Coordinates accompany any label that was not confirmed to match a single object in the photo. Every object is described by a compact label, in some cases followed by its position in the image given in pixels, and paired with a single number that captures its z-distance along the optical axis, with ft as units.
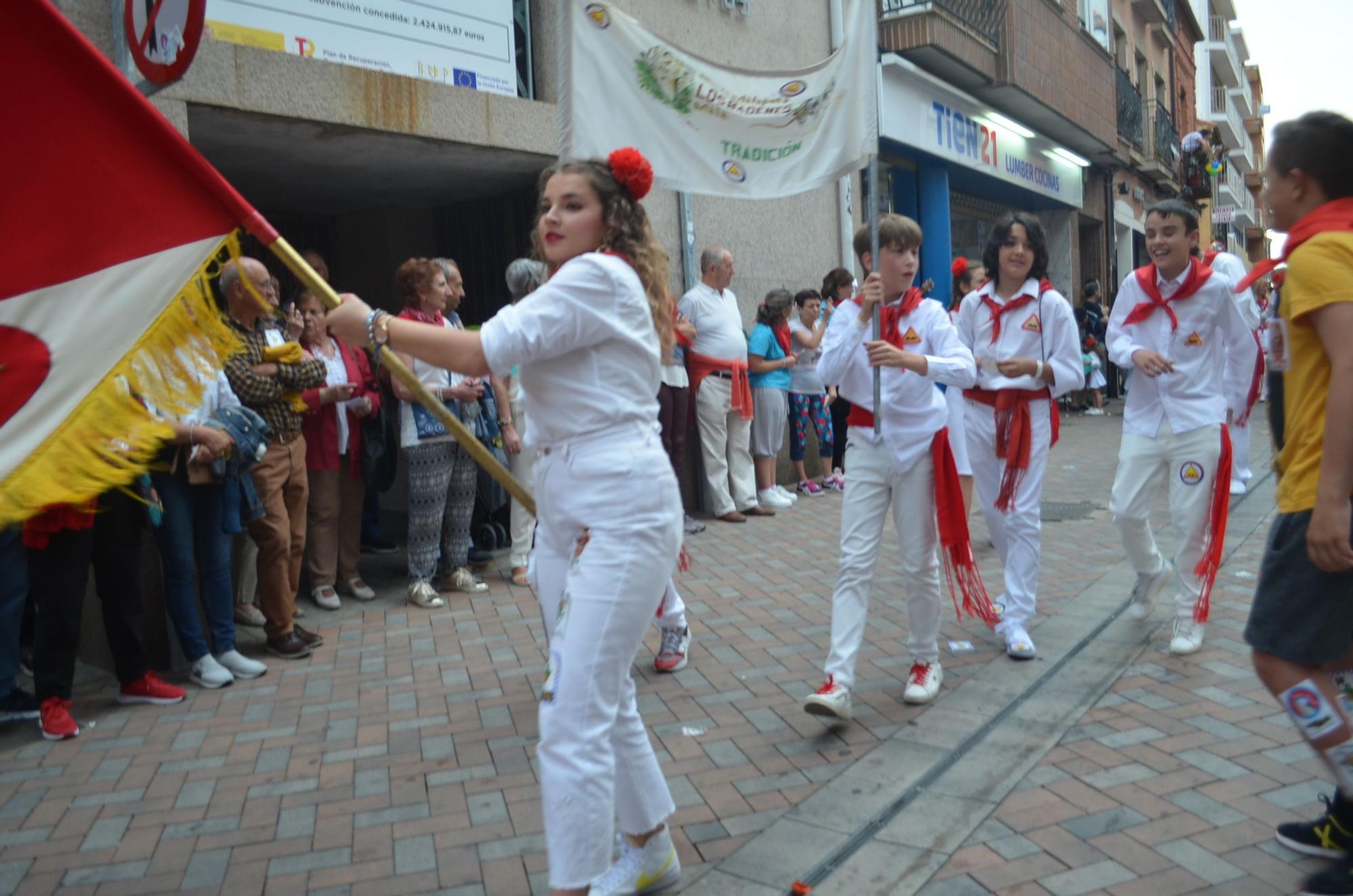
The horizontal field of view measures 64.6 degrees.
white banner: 13.42
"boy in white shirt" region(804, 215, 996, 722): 13.66
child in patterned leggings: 31.27
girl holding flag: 8.11
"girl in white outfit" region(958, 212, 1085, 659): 16.14
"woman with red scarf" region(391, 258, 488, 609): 20.49
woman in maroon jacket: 20.08
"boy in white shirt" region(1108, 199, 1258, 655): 16.03
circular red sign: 13.23
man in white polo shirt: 27.91
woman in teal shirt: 29.78
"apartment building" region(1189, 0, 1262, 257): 136.87
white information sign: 19.70
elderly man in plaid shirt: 17.01
